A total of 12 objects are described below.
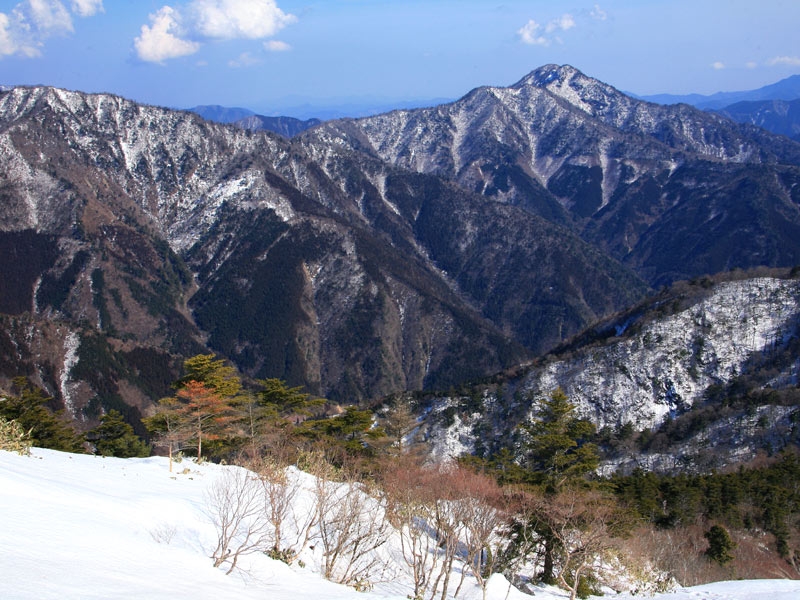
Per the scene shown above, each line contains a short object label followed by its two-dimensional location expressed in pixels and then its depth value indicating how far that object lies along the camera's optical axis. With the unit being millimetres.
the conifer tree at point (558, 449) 40375
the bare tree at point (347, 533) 30234
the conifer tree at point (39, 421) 65375
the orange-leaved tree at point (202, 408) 47219
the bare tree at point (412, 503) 32188
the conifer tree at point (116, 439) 70750
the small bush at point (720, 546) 43719
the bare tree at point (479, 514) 31578
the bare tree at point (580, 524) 32625
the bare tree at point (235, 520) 27250
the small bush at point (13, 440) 36000
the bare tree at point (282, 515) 30141
